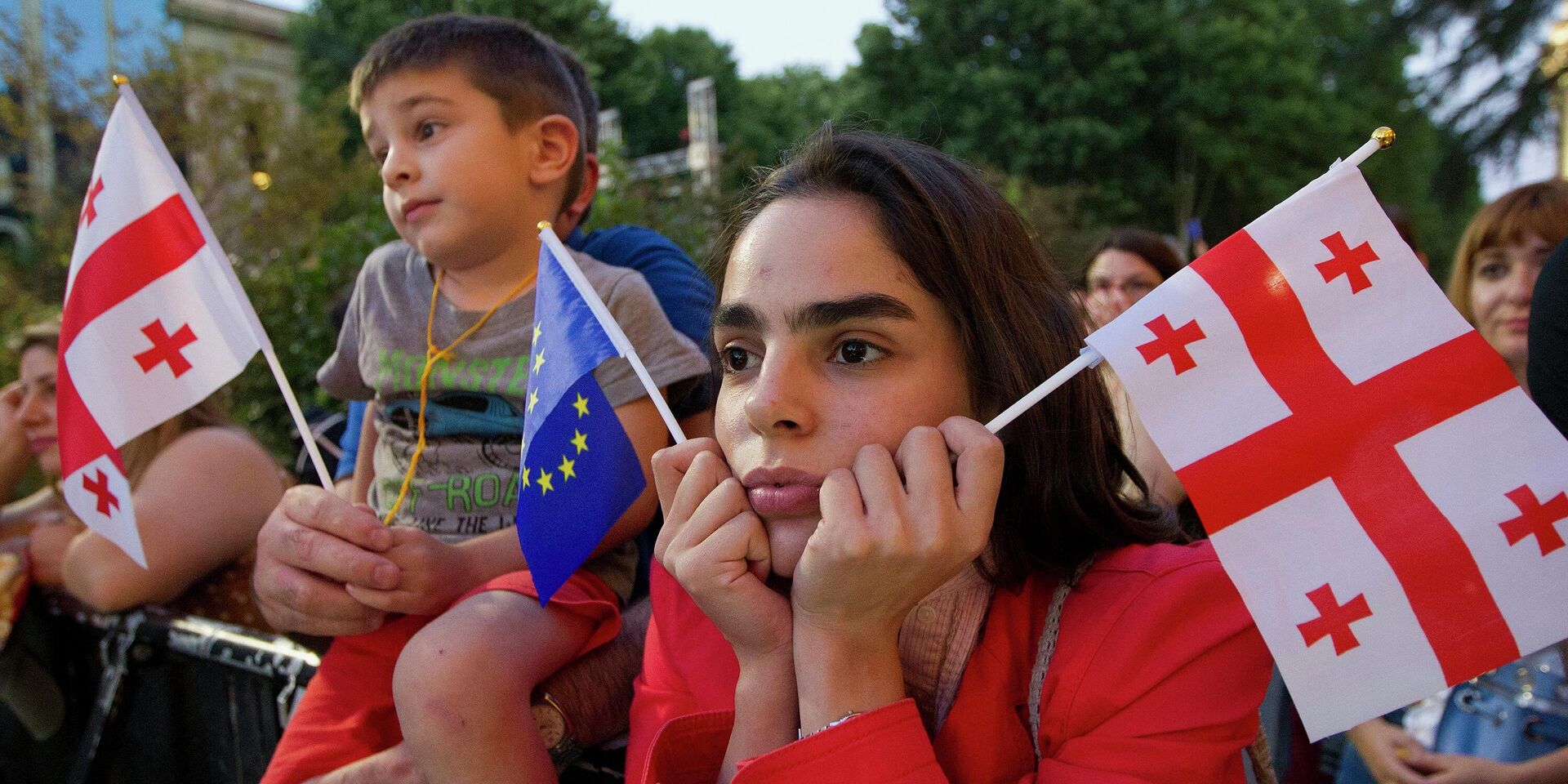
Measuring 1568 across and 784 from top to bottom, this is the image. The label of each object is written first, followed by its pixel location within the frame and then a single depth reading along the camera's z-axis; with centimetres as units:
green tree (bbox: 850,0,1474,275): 2684
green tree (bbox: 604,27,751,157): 3272
